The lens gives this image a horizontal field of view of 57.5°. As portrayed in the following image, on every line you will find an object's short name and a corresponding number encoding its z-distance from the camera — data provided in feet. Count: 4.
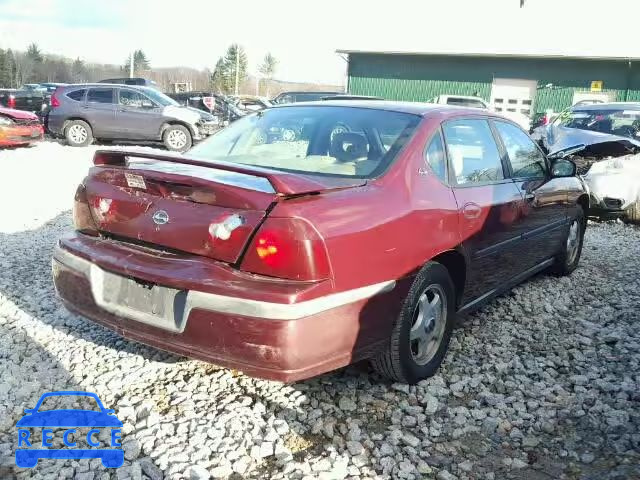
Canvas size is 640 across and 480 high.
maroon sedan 7.80
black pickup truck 65.10
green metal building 78.95
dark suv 46.80
